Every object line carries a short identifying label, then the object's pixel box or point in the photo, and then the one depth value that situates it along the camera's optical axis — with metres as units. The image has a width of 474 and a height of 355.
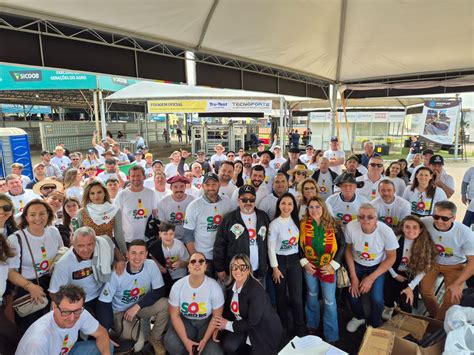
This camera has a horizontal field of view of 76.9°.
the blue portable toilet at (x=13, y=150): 9.51
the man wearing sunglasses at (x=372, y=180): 4.66
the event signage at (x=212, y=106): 14.09
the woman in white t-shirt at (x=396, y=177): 4.88
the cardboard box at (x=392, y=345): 2.25
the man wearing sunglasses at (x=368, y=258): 3.19
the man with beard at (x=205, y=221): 3.41
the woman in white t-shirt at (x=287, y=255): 3.24
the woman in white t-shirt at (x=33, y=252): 2.74
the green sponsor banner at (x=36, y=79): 14.40
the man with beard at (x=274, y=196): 3.70
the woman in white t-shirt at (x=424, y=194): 4.10
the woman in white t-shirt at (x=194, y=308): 2.88
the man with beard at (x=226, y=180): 4.54
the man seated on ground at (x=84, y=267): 2.79
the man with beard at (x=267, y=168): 5.73
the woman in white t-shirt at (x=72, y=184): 4.56
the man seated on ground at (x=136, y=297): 2.94
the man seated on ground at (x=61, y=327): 2.20
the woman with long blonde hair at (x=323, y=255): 3.20
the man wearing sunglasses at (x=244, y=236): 3.16
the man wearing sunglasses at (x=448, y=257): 3.10
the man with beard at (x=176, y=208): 3.84
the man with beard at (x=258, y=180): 4.09
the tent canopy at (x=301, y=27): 3.80
